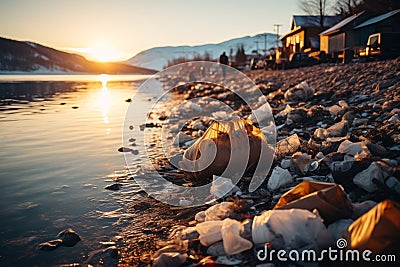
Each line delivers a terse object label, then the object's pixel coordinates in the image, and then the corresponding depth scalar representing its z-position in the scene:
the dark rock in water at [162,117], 10.18
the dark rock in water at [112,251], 2.52
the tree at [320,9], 43.95
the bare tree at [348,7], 43.31
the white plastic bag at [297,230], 1.95
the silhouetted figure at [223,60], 23.25
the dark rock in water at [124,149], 6.11
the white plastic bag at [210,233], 2.29
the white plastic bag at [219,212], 2.80
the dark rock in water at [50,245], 2.63
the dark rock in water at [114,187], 4.04
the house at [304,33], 36.38
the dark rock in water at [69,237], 2.69
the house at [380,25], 25.98
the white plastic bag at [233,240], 2.13
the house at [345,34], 28.97
